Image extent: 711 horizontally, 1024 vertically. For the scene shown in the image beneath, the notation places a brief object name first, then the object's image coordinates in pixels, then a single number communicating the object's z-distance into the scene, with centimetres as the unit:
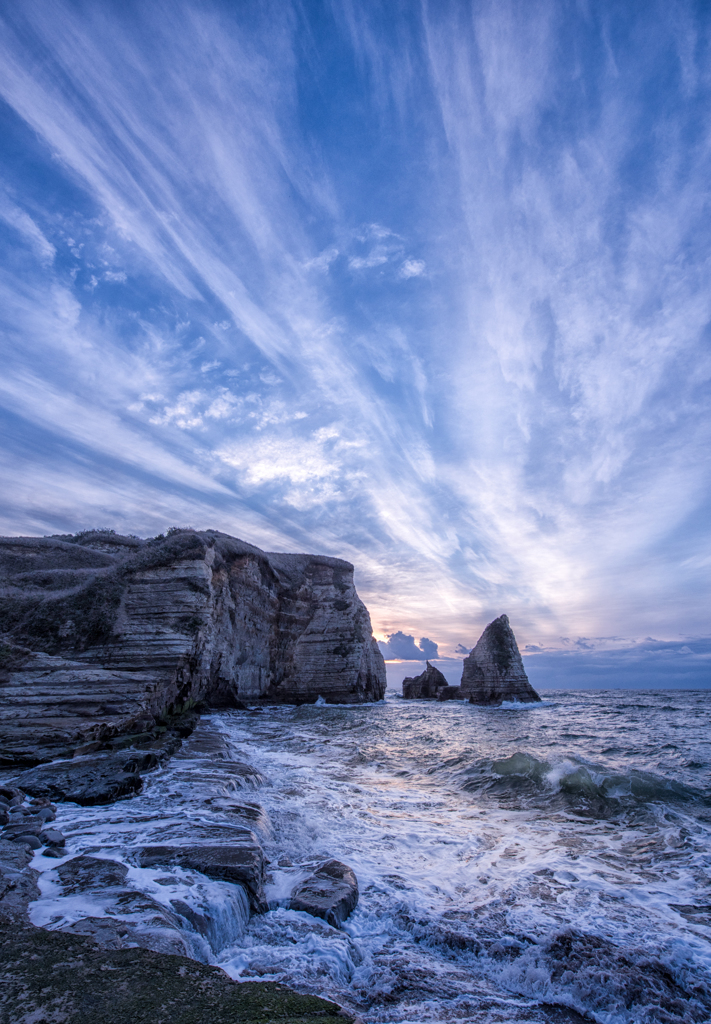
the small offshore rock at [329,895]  545
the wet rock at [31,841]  605
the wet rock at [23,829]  623
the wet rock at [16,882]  423
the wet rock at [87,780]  842
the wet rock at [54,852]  582
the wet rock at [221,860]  562
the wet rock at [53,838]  614
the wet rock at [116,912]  399
